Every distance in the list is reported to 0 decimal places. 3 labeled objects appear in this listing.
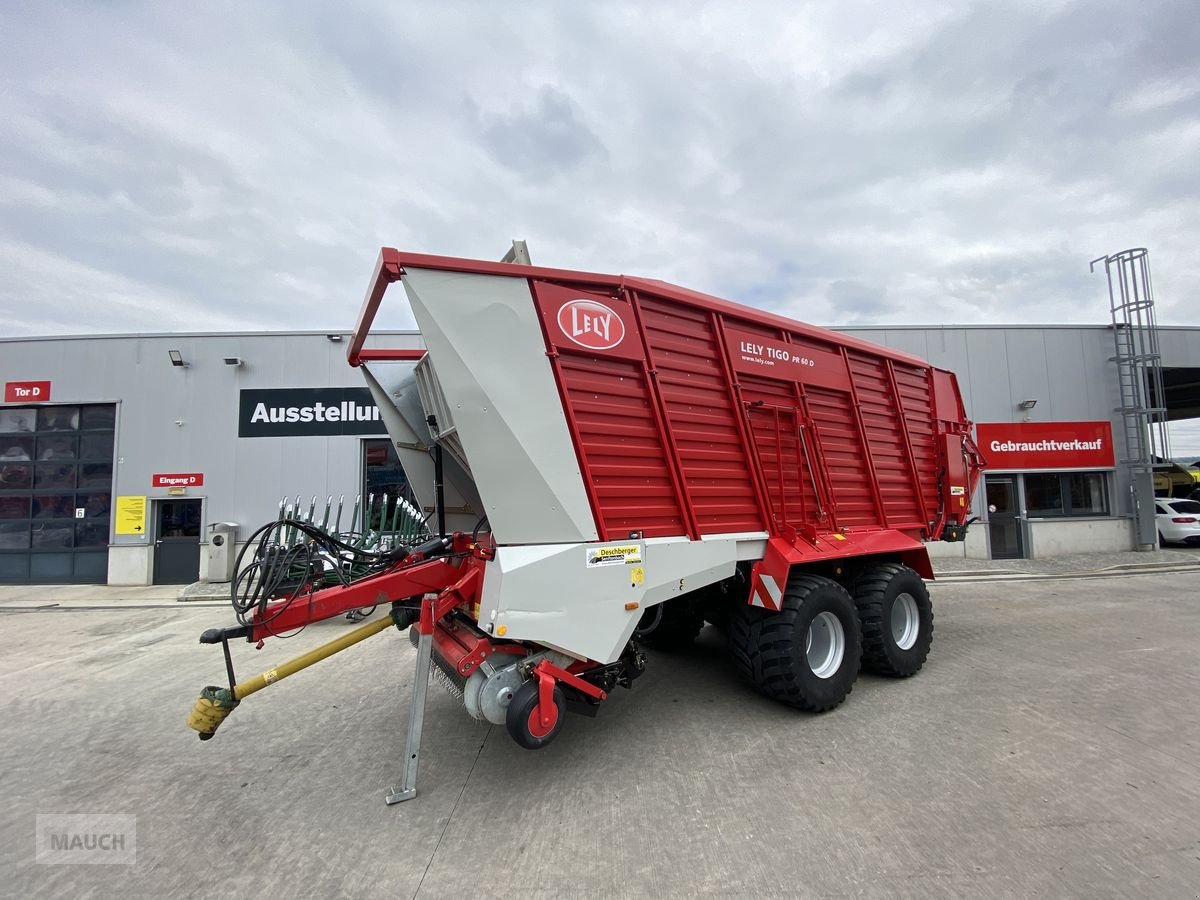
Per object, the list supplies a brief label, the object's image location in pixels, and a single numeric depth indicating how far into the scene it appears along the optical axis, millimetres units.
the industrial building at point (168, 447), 11781
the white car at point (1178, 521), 14414
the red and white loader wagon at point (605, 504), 3053
